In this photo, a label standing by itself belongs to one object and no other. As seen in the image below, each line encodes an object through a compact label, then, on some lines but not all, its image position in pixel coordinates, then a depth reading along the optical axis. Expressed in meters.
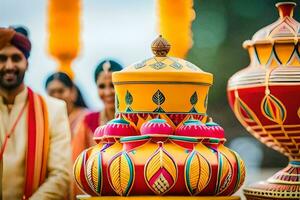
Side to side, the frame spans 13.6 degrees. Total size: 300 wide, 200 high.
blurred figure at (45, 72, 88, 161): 9.36
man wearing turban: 6.65
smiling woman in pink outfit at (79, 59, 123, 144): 7.85
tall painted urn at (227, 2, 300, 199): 6.23
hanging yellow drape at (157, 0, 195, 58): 12.25
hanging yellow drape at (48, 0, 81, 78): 13.64
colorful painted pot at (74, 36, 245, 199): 5.29
